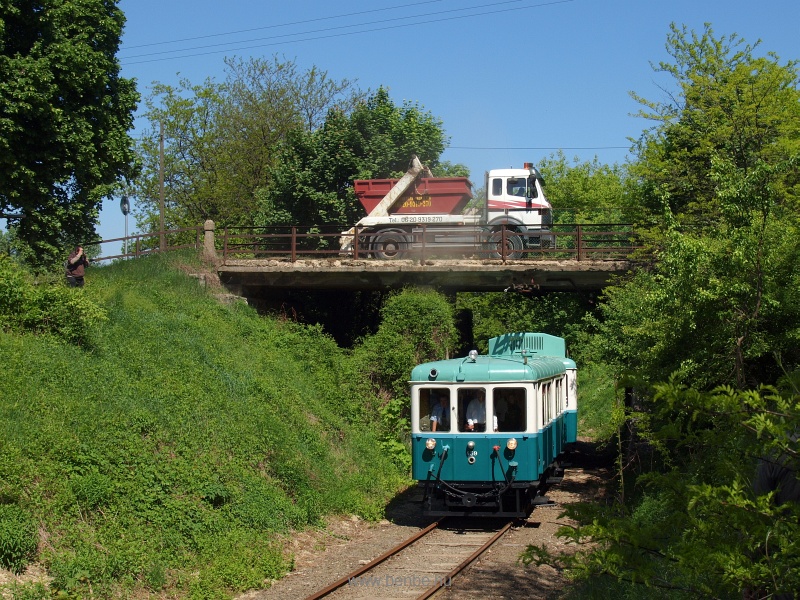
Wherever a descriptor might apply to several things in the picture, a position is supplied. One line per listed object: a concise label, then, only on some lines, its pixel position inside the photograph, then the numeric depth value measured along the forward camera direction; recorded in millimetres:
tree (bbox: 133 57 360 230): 45250
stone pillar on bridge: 24969
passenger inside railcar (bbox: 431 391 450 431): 14070
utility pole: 37194
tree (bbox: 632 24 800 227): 18938
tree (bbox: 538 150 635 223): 55094
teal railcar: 13695
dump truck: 26062
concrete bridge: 23172
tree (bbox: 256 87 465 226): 34069
